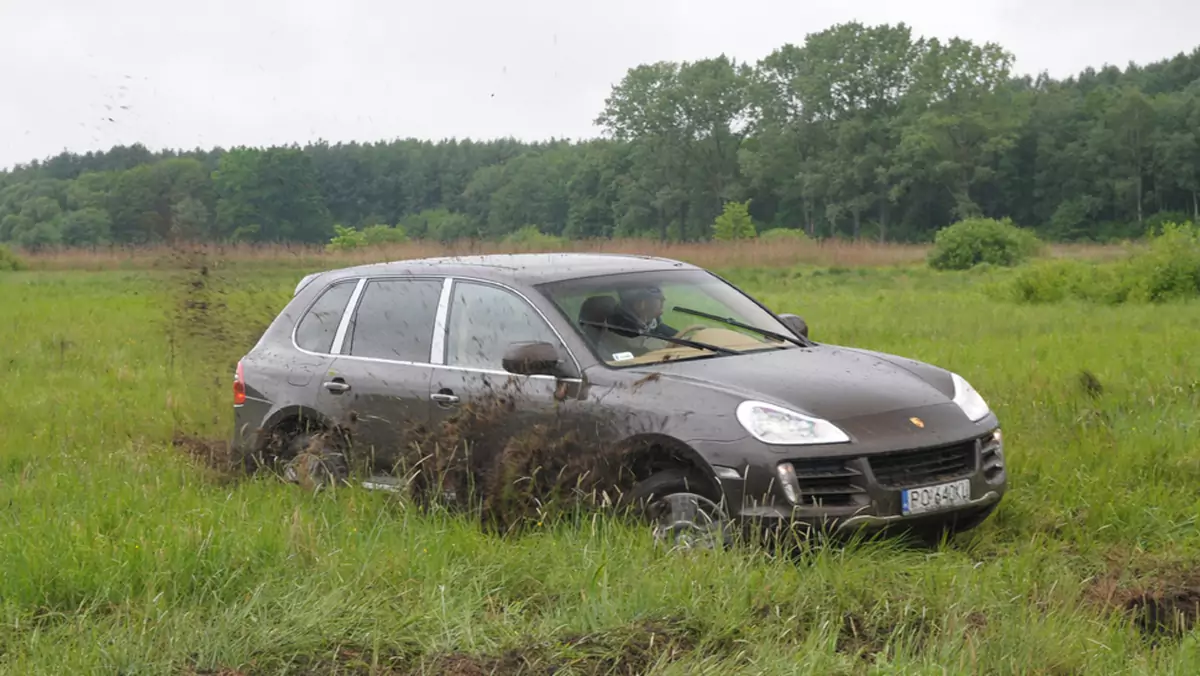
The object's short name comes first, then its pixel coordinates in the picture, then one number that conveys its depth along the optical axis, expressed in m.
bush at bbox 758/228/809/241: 78.44
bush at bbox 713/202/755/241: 81.44
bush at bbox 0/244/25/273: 49.97
